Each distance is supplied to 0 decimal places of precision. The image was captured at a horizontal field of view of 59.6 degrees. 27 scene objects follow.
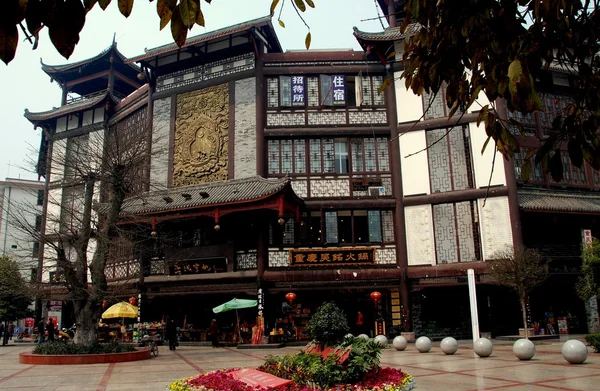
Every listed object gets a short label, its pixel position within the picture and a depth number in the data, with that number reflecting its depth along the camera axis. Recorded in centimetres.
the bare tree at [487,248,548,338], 1897
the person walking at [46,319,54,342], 2253
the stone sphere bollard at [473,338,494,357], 1409
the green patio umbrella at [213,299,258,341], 2119
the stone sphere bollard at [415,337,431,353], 1639
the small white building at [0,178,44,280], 5431
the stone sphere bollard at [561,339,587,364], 1184
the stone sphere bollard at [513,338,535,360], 1298
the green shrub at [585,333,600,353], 1438
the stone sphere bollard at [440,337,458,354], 1534
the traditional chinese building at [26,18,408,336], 2230
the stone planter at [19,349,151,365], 1591
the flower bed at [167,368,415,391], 825
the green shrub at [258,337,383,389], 835
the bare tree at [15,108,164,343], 1716
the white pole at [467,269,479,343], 1452
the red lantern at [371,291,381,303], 2159
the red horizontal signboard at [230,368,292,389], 827
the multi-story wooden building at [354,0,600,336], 2148
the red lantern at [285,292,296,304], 2145
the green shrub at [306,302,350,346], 923
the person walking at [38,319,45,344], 2533
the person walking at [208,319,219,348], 2223
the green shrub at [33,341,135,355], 1630
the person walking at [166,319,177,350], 2133
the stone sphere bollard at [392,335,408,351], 1745
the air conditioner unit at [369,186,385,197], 2311
